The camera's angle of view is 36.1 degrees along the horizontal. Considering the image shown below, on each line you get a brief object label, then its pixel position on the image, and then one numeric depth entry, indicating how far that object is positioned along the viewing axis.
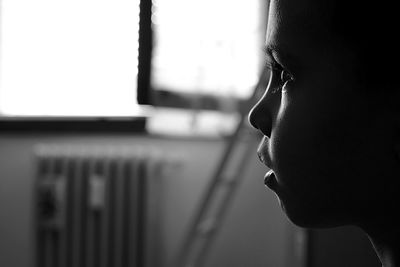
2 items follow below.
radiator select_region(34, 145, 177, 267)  2.62
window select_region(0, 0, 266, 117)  2.80
